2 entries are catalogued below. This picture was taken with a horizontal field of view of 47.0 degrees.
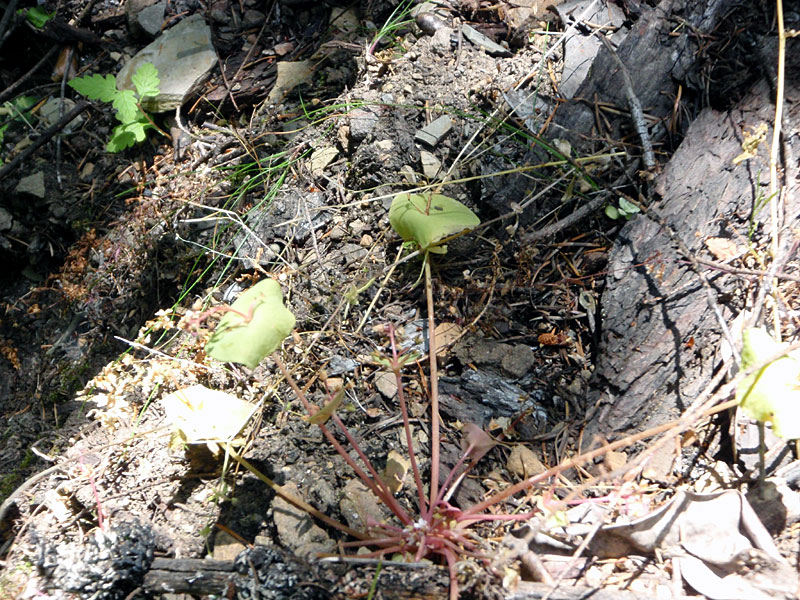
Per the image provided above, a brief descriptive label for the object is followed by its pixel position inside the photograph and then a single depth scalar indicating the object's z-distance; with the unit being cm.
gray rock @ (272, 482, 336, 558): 28
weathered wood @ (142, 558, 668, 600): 26
